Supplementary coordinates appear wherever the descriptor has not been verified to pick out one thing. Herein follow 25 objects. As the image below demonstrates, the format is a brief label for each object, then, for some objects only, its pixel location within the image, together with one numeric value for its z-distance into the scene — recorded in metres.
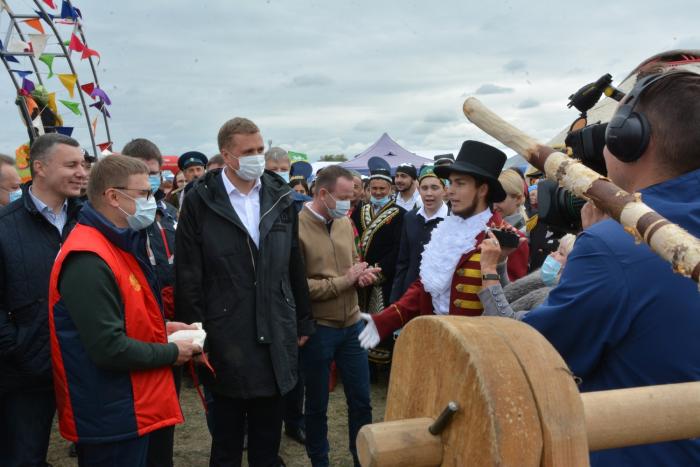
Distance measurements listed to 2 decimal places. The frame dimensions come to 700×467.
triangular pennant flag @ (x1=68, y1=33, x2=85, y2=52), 8.98
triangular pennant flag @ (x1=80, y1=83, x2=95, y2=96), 9.69
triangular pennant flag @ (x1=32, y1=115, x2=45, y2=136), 5.57
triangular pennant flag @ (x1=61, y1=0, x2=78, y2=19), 8.87
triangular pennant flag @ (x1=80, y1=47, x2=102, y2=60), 9.34
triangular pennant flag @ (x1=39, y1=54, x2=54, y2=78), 8.40
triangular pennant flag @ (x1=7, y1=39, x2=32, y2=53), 6.88
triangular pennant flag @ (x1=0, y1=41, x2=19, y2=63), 6.82
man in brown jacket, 4.04
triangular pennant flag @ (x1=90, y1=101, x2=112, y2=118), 9.77
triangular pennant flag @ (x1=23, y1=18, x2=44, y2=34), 7.73
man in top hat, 2.96
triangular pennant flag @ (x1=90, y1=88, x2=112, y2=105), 9.75
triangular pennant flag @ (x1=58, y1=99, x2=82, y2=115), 7.49
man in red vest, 2.45
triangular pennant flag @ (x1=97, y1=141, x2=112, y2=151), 8.55
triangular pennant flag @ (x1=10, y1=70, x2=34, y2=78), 7.21
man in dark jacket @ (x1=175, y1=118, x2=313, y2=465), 3.16
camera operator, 1.12
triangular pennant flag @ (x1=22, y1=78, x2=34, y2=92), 6.79
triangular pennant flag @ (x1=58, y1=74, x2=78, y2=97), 8.41
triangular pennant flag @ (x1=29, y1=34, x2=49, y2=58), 7.26
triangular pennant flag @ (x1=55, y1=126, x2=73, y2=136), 5.72
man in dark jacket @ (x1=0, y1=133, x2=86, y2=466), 3.01
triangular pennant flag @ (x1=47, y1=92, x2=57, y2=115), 6.21
